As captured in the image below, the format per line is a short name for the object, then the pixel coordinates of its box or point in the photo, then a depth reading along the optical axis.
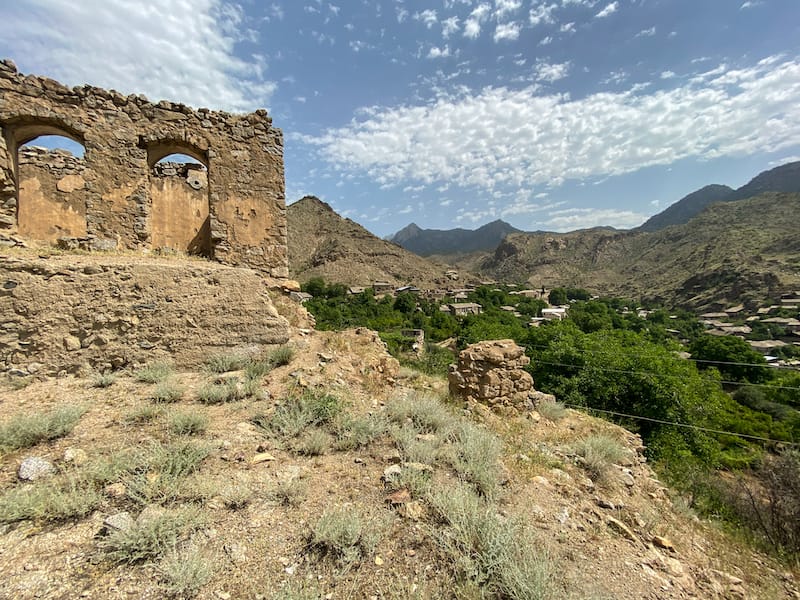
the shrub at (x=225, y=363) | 5.21
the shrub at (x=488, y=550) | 2.14
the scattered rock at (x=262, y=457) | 3.29
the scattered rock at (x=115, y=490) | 2.62
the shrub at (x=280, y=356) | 5.49
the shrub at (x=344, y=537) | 2.35
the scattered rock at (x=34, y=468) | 2.75
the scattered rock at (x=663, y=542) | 3.28
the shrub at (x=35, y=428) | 3.12
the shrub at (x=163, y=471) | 2.60
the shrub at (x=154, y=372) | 4.70
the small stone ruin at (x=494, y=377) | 6.66
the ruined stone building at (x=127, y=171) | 6.32
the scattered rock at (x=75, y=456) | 2.98
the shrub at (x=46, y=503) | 2.36
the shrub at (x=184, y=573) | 1.96
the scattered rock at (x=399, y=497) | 2.89
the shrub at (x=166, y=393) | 4.16
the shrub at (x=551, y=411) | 6.91
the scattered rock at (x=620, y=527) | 3.20
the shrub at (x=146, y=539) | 2.13
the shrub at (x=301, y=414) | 3.85
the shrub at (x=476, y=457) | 3.31
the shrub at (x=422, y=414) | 4.46
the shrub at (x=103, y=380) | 4.50
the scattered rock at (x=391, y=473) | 3.16
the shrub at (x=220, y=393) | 4.32
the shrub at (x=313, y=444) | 3.55
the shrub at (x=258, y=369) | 5.02
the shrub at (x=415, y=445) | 3.54
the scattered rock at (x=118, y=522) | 2.27
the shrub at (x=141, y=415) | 3.69
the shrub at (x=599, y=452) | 4.56
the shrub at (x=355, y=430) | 3.76
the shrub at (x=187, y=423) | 3.53
